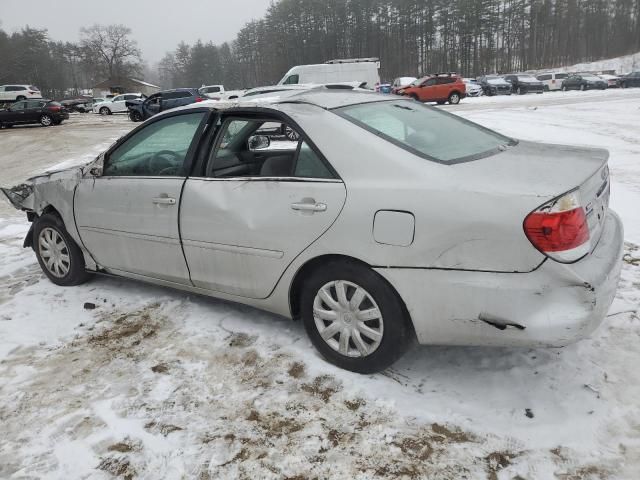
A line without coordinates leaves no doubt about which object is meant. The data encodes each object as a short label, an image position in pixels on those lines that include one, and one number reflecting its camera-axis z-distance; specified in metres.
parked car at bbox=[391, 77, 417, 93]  32.33
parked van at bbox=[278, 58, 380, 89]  25.91
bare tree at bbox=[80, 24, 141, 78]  87.50
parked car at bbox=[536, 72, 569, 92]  37.38
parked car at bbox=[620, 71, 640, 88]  36.06
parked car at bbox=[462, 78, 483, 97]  35.31
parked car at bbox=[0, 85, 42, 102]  42.00
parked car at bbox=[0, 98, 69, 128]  26.44
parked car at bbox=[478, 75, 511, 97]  34.59
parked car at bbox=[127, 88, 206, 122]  25.20
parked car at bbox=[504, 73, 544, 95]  34.62
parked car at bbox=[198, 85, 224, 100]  36.23
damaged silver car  2.22
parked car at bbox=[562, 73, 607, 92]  35.34
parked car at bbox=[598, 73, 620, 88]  37.13
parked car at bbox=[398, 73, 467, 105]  27.70
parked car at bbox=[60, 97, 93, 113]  48.09
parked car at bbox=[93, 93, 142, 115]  40.28
